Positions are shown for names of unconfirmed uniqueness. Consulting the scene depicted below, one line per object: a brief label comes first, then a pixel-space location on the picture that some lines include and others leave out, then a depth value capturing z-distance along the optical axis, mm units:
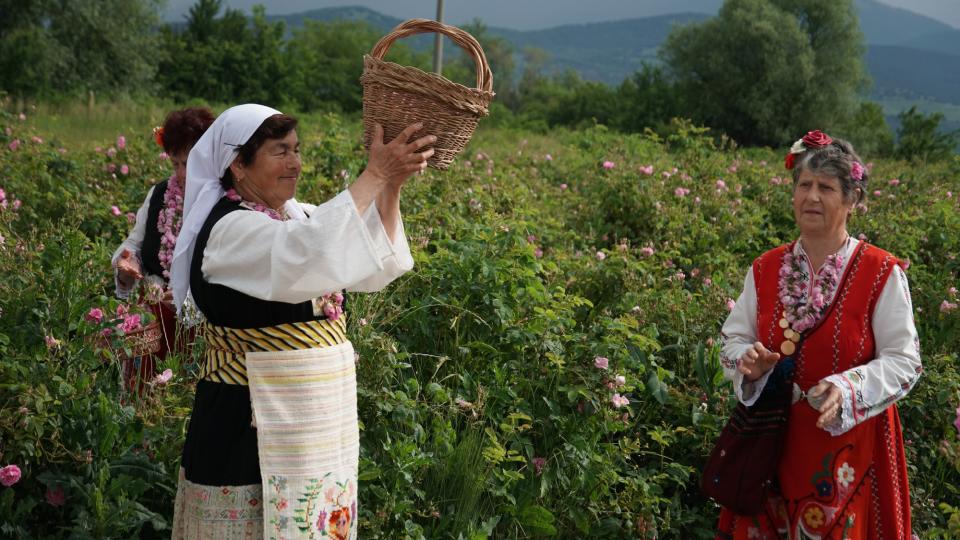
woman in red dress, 2959
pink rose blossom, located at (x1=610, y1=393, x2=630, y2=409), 3939
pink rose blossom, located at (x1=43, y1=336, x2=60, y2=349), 3221
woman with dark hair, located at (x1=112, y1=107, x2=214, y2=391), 3865
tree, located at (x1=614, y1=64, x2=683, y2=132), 35875
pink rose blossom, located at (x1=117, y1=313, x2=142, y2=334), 3379
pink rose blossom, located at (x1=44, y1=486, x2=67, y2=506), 3014
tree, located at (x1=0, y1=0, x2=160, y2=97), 28891
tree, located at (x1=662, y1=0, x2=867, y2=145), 33469
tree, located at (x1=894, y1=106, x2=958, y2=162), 19281
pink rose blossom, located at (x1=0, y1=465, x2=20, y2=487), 2902
